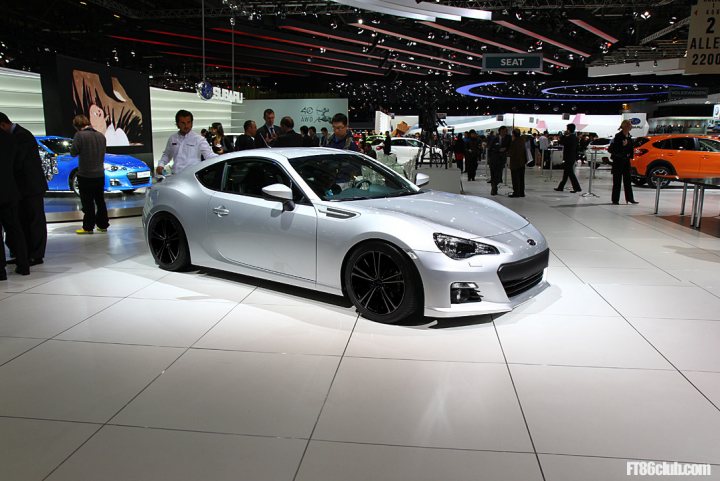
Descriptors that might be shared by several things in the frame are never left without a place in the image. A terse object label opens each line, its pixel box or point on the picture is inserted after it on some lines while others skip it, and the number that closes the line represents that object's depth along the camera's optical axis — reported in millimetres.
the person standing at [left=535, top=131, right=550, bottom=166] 21438
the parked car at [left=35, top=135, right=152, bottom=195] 10539
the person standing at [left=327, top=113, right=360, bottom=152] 6793
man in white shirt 6477
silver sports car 3746
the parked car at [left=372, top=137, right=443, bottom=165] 23859
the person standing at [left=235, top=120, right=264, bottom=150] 8047
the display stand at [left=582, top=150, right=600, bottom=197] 12406
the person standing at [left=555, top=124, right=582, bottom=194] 12711
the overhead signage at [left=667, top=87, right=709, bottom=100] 30594
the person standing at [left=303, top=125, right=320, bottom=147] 14543
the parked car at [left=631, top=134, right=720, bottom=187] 13602
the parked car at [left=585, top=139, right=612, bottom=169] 24569
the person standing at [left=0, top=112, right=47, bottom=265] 5336
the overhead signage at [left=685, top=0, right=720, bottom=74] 8000
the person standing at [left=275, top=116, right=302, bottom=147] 7469
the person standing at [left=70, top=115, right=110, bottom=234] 7262
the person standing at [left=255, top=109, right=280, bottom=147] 8141
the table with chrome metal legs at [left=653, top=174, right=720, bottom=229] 7618
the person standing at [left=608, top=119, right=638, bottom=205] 10555
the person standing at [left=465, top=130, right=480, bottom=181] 17016
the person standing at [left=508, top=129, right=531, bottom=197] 11766
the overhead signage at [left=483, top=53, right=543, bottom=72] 18781
